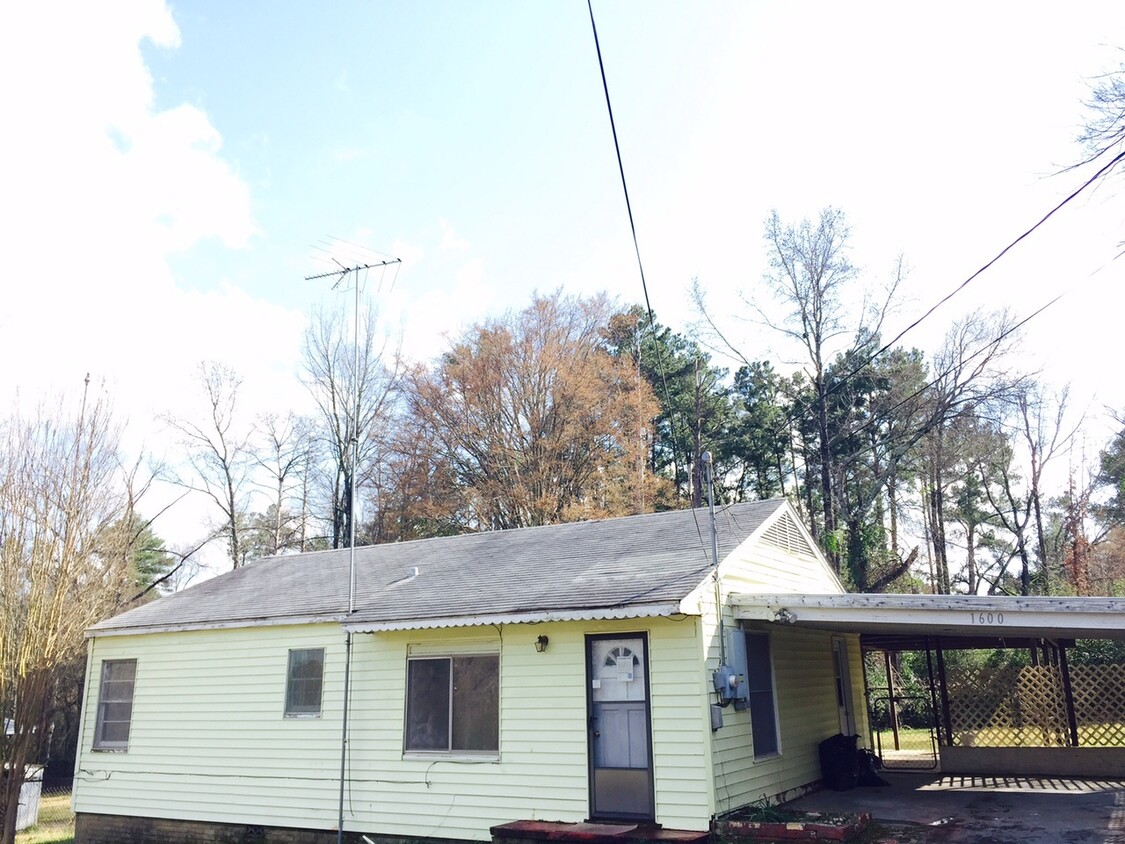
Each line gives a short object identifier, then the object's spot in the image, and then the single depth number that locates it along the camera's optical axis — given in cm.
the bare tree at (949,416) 2566
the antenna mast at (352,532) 1127
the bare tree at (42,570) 1454
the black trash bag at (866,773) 1299
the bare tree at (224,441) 3197
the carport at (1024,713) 1395
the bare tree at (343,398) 3075
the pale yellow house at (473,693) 957
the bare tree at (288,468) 3316
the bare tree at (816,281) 2752
